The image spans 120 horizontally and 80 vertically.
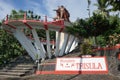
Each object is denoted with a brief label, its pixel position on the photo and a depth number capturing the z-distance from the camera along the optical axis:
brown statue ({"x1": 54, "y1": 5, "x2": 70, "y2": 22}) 13.46
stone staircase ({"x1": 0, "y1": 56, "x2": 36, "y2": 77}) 9.92
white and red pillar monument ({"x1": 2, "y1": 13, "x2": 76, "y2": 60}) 11.09
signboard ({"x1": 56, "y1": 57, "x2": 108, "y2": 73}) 8.54
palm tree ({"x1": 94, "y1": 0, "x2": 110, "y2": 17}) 20.04
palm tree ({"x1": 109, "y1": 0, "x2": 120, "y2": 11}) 6.44
